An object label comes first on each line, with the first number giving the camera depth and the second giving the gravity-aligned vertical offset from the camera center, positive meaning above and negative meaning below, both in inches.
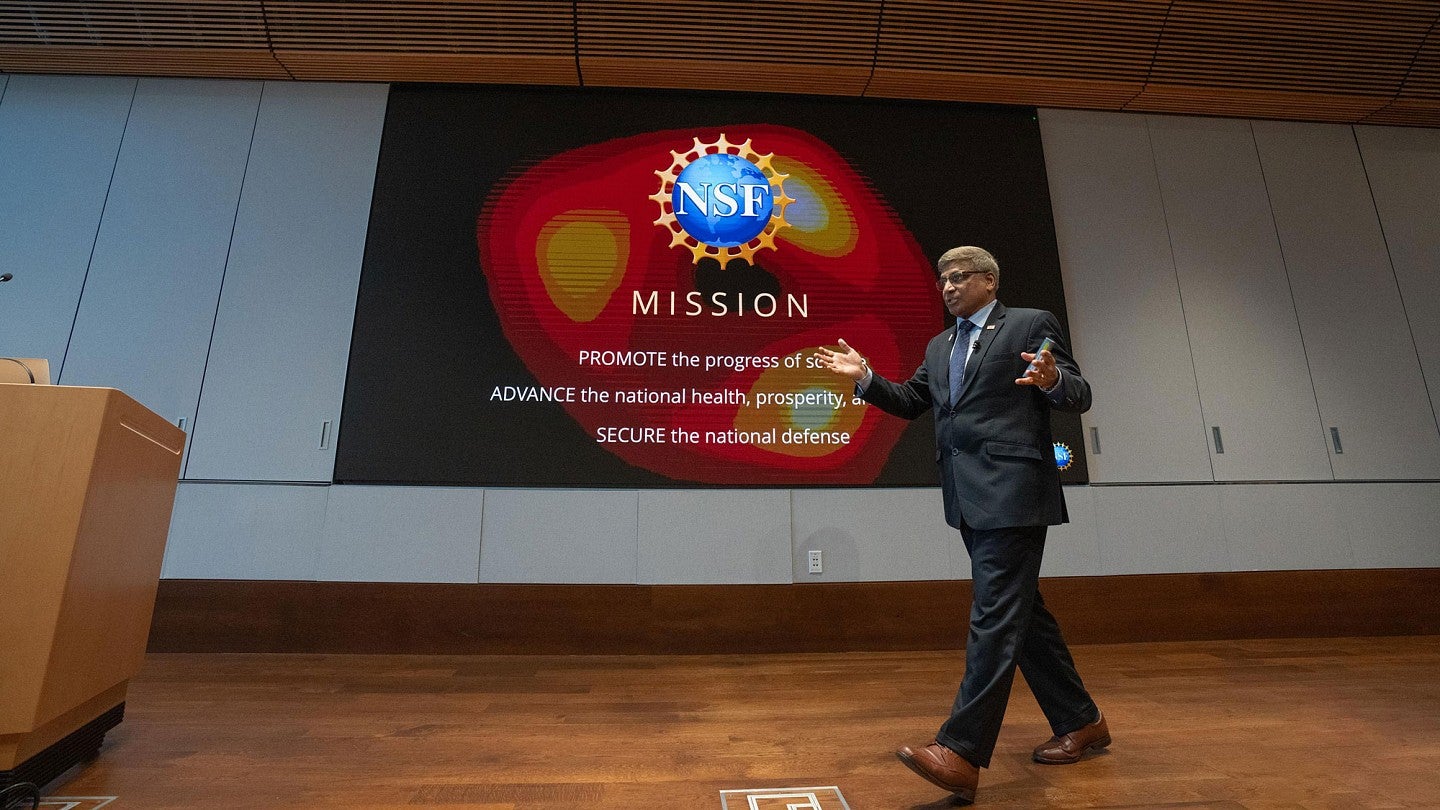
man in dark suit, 57.1 +5.8
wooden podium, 49.0 -0.3
